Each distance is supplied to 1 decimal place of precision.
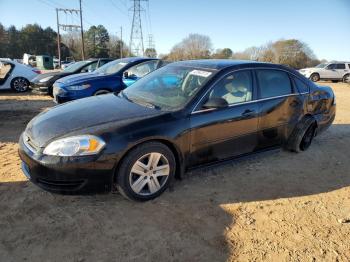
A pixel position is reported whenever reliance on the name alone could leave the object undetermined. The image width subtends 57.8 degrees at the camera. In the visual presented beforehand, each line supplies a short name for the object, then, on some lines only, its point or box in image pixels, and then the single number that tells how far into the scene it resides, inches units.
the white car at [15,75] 487.2
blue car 310.8
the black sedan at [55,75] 437.1
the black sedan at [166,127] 127.6
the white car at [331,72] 938.1
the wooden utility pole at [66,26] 1705.2
